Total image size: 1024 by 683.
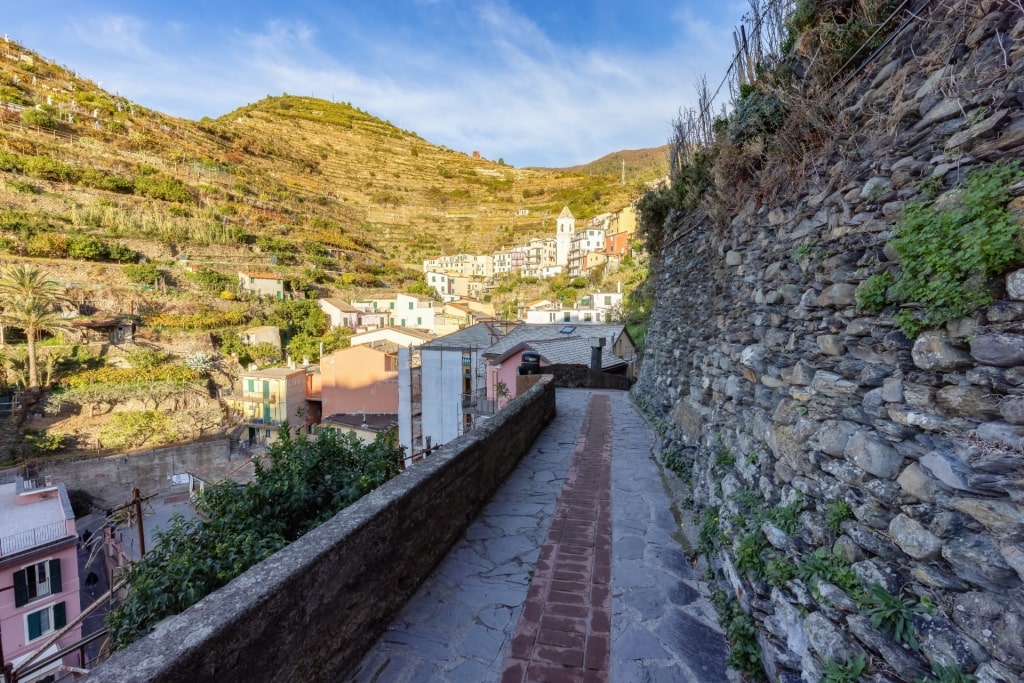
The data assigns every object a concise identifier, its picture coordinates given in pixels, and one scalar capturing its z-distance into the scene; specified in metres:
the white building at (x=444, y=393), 17.38
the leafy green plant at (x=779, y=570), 2.25
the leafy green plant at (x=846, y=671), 1.67
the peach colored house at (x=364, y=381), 24.74
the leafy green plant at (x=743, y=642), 2.42
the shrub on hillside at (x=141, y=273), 29.86
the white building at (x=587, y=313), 32.97
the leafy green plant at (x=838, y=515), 2.01
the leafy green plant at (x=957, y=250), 1.49
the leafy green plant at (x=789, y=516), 2.36
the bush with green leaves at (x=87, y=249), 29.34
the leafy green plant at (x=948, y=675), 1.34
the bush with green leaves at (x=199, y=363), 26.28
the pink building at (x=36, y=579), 10.35
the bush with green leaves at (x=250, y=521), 2.70
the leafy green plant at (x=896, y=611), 1.55
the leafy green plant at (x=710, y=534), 3.36
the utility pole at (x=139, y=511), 6.09
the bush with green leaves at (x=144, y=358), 24.91
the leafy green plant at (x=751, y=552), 2.57
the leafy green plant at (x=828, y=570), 1.86
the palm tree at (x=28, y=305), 21.50
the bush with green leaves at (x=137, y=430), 21.31
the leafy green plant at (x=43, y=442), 19.45
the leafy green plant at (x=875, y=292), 2.04
